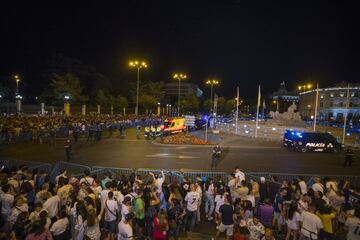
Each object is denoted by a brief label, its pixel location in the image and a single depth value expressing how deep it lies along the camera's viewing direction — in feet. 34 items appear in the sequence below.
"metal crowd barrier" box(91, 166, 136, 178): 46.76
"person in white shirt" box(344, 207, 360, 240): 25.98
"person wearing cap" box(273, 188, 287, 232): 32.89
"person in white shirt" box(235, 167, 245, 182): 40.92
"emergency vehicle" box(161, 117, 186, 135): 127.01
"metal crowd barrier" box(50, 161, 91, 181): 47.54
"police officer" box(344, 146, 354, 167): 73.23
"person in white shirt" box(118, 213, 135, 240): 24.44
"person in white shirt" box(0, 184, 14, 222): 28.40
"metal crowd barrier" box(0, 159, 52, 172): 48.76
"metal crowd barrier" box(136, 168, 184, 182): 44.70
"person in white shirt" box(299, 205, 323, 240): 26.09
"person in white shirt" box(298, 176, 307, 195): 37.09
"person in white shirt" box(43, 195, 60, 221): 27.99
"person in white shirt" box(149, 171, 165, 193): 34.75
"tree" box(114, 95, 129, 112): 267.39
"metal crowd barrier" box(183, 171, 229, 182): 45.91
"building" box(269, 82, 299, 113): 512.26
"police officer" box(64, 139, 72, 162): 69.62
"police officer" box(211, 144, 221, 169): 66.44
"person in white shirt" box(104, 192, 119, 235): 28.99
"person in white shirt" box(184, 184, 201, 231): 32.27
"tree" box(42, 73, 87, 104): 233.96
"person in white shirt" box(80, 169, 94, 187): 34.73
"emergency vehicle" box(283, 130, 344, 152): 94.27
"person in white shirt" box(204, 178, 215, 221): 36.52
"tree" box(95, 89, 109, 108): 260.62
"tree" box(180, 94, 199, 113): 366.33
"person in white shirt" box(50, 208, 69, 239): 24.35
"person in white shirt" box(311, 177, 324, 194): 37.00
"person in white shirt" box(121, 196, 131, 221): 27.63
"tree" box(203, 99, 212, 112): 420.77
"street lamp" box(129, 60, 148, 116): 152.87
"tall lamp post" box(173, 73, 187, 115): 189.96
